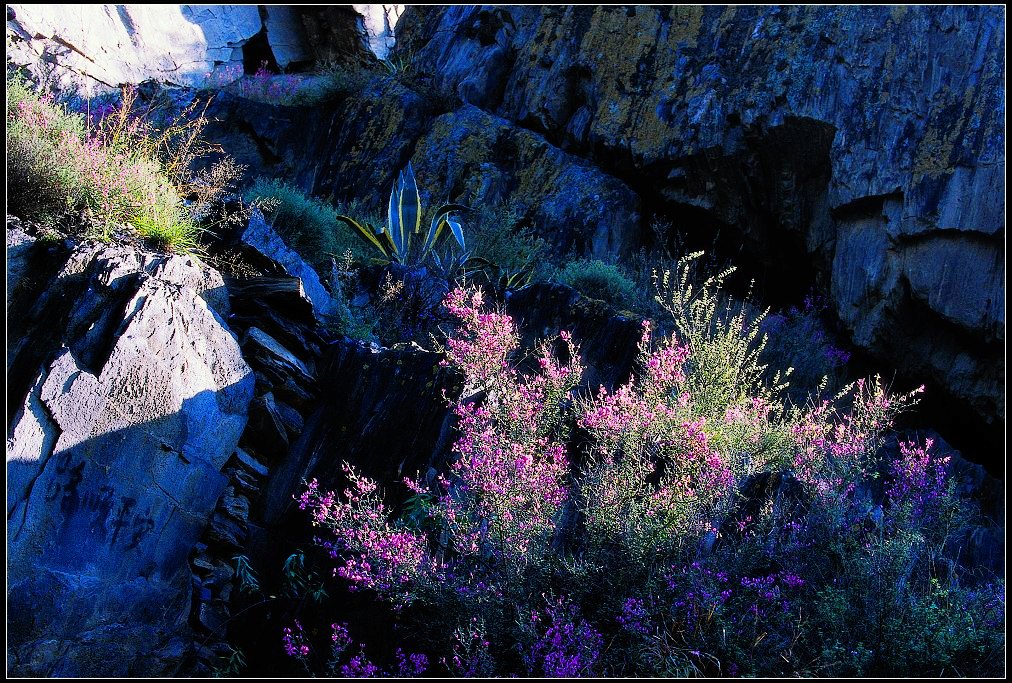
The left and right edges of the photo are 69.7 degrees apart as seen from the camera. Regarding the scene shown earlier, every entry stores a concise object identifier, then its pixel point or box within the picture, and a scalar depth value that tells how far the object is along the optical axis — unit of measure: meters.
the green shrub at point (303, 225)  5.99
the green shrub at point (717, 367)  4.26
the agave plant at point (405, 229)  6.54
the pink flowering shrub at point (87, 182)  3.97
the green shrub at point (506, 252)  6.67
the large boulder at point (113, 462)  3.19
